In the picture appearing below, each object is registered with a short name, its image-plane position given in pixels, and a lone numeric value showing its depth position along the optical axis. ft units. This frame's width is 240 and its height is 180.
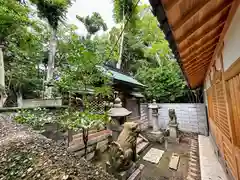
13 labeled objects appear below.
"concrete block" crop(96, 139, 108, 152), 13.83
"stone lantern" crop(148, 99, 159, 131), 21.84
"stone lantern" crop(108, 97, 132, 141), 9.60
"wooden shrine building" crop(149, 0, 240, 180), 3.29
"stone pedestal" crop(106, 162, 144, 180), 9.08
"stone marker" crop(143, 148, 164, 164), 14.34
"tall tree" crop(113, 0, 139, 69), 29.97
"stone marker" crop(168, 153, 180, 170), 12.77
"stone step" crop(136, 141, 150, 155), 16.27
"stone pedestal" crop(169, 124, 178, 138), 20.31
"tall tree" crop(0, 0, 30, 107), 18.21
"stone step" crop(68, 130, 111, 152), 11.63
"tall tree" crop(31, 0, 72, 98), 22.39
